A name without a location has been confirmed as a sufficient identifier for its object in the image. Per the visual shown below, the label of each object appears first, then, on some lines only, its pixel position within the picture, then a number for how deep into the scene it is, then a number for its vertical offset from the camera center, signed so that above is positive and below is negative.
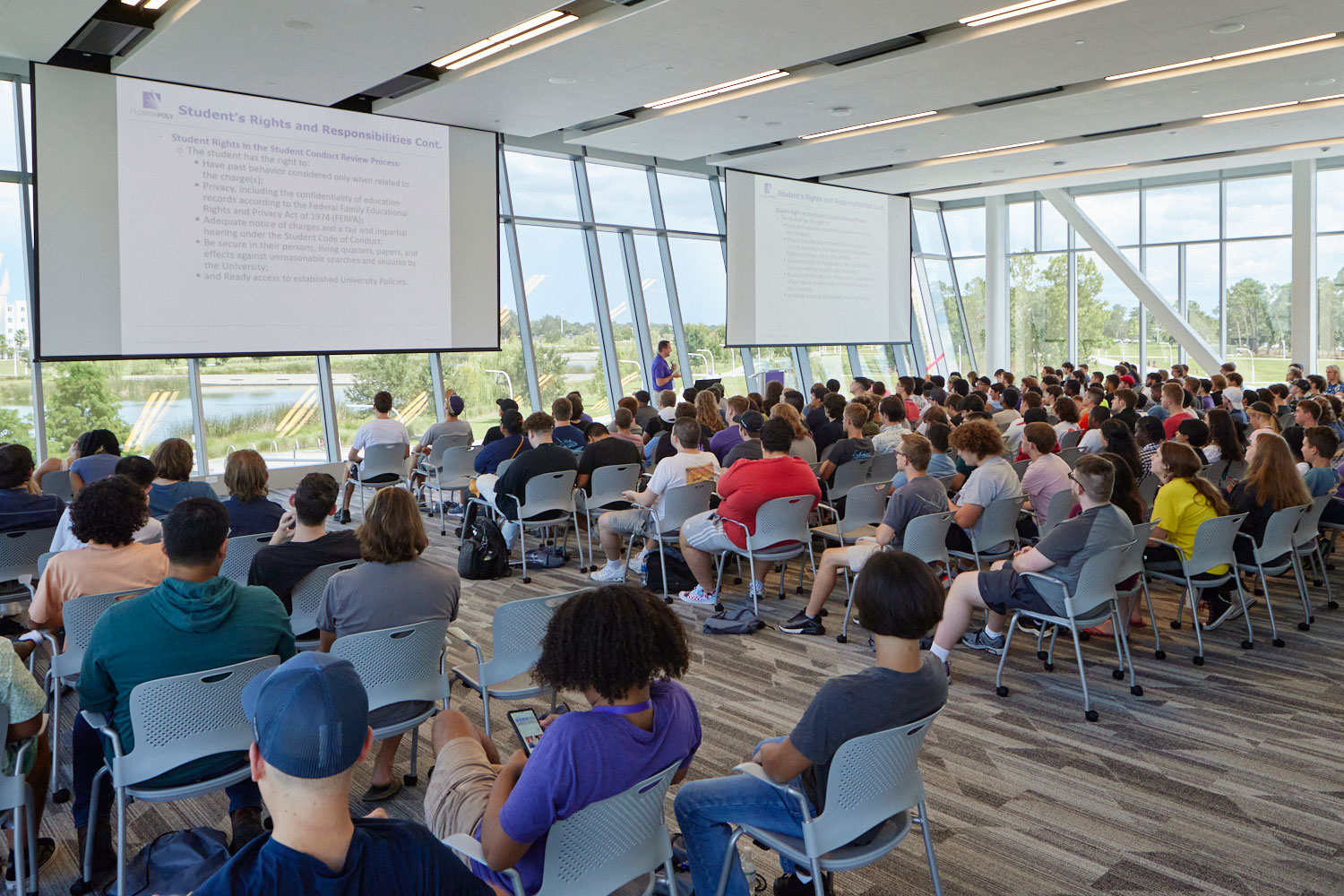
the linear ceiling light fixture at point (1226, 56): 8.50 +3.18
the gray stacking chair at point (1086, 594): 4.52 -0.99
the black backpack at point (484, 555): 7.10 -1.17
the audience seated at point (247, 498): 4.80 -0.47
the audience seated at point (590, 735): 2.12 -0.80
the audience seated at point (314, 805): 1.46 -0.64
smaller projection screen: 13.78 +2.11
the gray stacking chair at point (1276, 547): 5.48 -0.95
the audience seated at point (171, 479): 4.92 -0.38
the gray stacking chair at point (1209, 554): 5.12 -0.92
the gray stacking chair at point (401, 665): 3.26 -0.94
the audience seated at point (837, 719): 2.51 -0.88
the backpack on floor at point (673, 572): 6.73 -1.25
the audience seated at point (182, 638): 2.82 -0.71
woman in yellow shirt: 5.33 -0.67
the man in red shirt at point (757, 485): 5.93 -0.57
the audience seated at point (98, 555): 3.54 -0.56
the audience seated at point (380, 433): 8.98 -0.28
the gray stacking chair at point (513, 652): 3.62 -0.99
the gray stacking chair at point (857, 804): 2.44 -1.11
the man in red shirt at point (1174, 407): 8.12 -0.17
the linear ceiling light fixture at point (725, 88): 9.64 +3.31
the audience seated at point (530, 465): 6.80 -0.47
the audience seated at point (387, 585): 3.50 -0.69
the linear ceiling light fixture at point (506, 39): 7.70 +3.17
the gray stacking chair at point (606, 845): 2.14 -1.05
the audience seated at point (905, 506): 5.37 -0.65
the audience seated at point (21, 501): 4.83 -0.47
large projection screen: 8.30 +1.78
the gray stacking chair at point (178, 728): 2.73 -0.96
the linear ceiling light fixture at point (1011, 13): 7.47 +3.12
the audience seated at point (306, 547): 3.98 -0.62
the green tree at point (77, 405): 9.45 +0.04
